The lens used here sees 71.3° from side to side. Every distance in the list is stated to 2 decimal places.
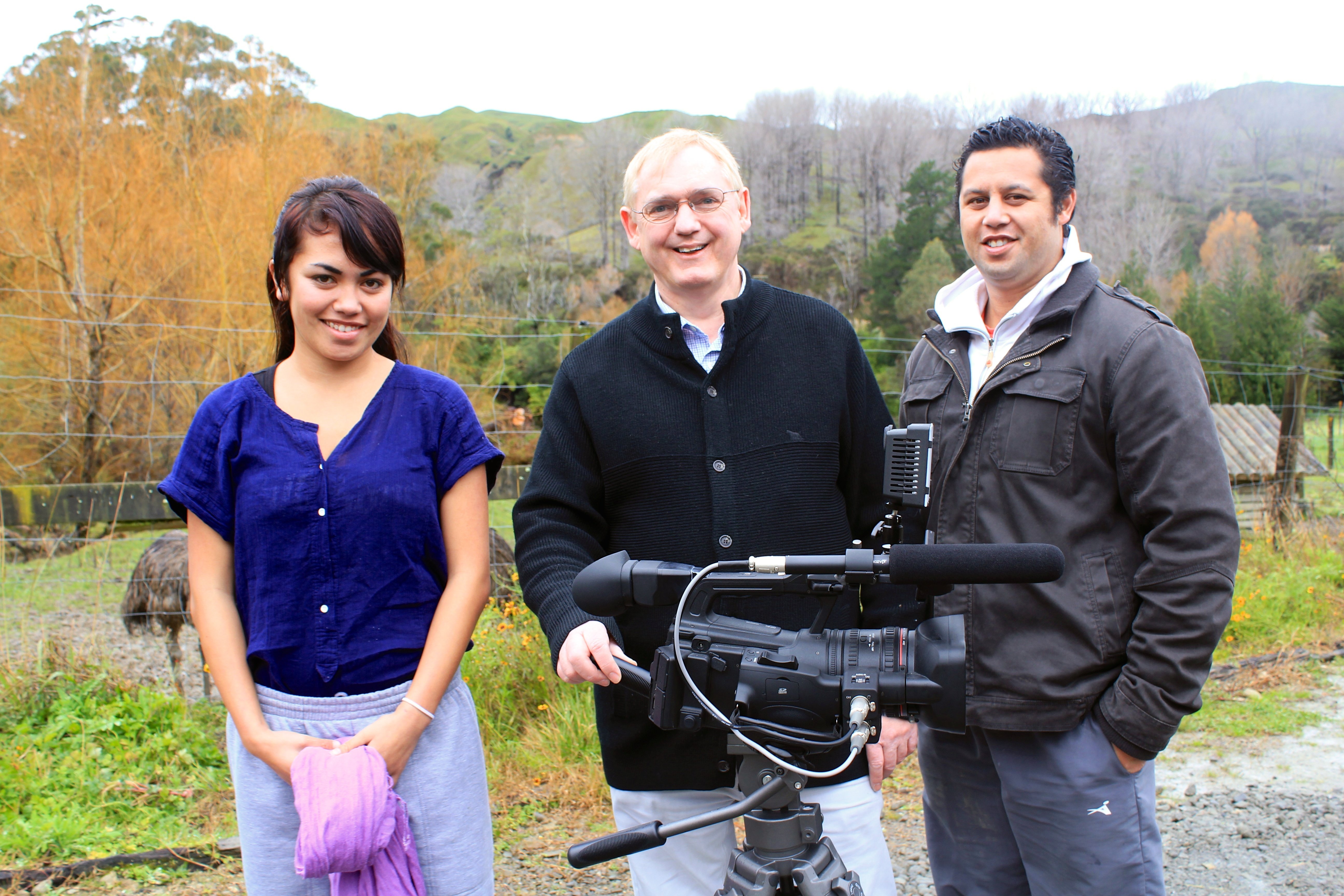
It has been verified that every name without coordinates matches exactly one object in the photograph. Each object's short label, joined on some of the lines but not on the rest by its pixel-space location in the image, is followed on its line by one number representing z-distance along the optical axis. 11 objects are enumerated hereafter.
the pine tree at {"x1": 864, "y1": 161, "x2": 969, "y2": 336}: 43.78
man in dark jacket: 1.94
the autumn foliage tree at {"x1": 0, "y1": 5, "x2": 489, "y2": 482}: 11.27
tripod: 1.40
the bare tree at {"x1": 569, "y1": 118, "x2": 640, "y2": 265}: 68.44
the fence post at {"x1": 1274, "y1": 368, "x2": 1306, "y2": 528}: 7.98
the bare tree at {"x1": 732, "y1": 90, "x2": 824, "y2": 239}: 79.12
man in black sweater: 2.07
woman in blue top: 1.90
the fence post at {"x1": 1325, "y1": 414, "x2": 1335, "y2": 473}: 11.63
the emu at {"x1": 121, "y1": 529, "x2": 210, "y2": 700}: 5.59
